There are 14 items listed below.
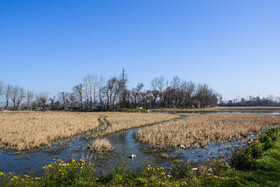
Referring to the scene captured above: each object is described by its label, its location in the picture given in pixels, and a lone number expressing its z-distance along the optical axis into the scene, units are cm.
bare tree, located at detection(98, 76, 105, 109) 6888
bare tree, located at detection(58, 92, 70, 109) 7945
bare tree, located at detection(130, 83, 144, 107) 7700
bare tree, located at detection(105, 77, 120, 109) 6525
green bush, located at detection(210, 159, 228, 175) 721
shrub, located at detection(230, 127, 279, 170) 772
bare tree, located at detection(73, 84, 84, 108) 7048
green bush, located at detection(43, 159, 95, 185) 587
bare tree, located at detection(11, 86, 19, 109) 6954
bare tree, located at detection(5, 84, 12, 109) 6932
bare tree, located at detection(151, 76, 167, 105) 8294
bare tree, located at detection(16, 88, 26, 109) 7029
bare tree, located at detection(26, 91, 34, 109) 7944
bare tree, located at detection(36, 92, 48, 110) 7911
